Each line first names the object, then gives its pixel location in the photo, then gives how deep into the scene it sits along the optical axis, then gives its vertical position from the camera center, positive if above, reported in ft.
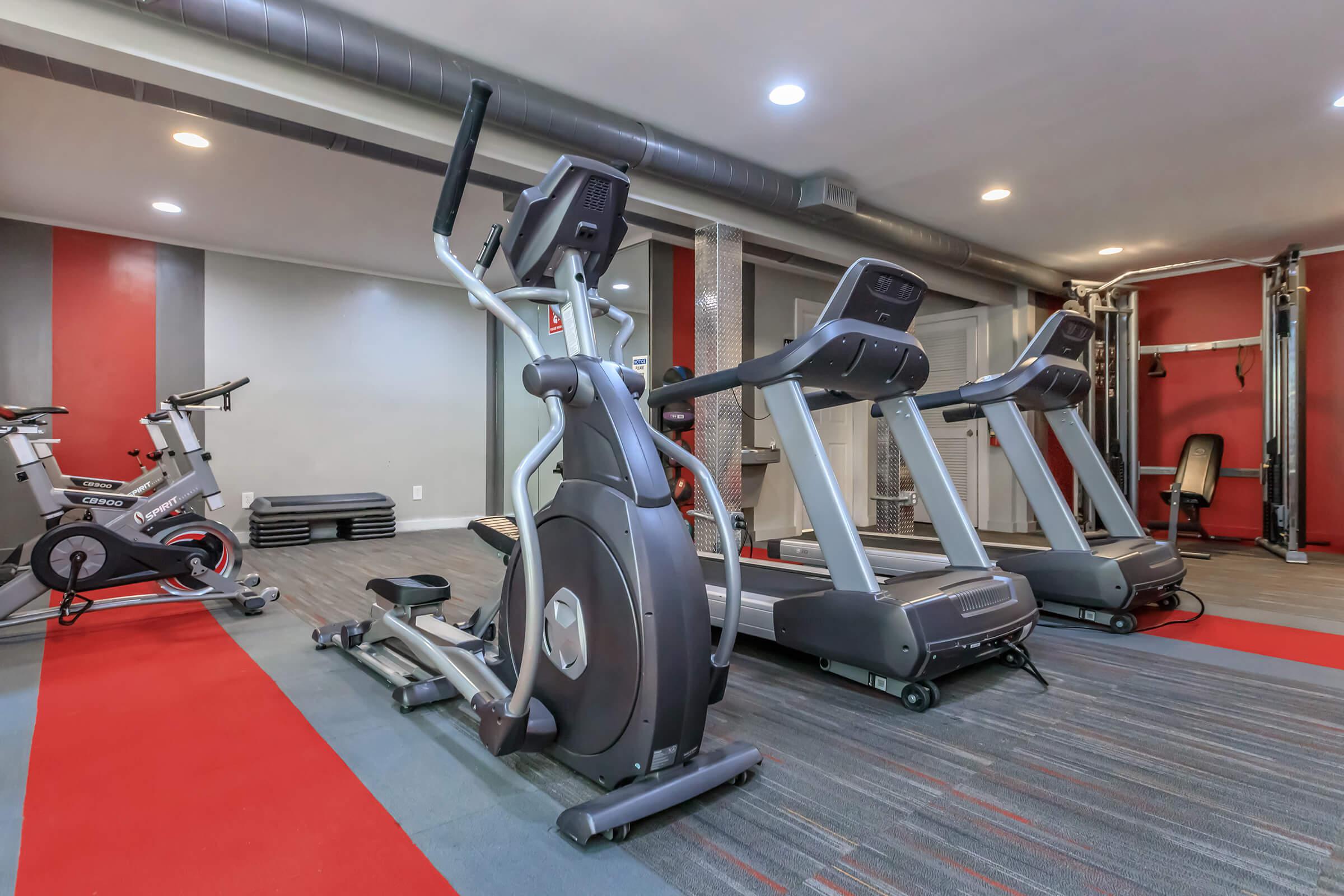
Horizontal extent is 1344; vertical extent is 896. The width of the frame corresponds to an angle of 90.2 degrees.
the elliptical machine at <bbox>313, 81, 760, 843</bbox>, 4.77 -1.02
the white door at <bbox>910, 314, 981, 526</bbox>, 23.04 +2.59
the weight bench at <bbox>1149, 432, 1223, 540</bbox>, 19.06 -0.67
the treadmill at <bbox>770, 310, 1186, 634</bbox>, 10.23 -1.24
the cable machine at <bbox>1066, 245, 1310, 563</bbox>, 16.92 +1.77
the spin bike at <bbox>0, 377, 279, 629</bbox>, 9.80 -1.46
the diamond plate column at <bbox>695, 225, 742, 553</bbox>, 14.92 +2.39
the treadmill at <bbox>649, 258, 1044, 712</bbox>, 7.09 -1.53
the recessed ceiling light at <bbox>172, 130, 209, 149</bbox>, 12.01 +5.66
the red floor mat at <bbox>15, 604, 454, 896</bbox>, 4.28 -2.71
